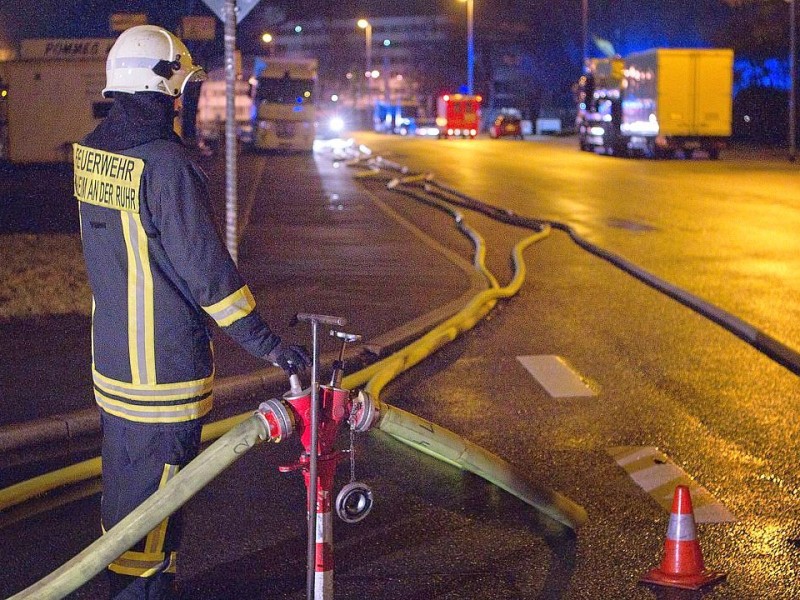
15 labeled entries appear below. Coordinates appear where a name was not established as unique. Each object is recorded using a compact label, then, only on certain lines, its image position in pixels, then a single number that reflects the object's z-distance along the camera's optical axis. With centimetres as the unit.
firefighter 375
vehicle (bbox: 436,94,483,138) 7050
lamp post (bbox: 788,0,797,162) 3916
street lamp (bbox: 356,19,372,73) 10269
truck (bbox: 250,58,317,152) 4753
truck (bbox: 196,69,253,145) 5979
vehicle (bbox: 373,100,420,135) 8569
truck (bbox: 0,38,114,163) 3369
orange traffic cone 471
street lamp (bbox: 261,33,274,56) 5669
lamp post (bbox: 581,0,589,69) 7029
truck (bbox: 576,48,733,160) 4234
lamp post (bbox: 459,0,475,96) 8006
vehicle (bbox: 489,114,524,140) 6862
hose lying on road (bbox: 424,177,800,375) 926
